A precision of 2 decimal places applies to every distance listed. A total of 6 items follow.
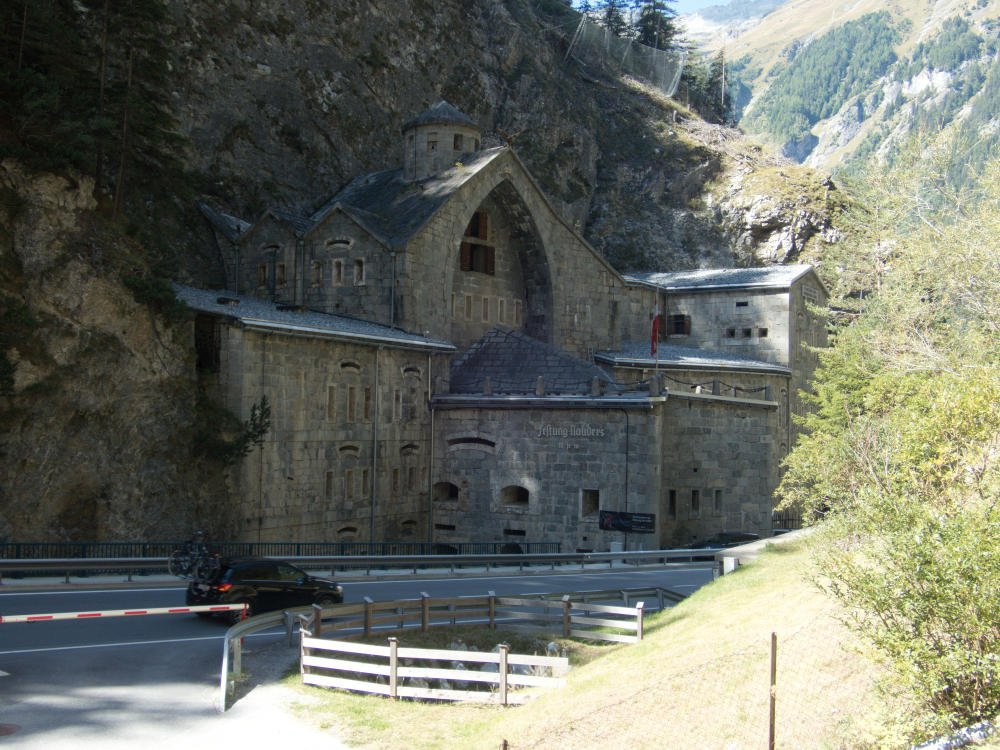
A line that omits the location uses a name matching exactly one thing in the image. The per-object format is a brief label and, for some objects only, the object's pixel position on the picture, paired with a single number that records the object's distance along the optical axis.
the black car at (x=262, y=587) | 17.94
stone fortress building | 29.03
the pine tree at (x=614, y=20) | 95.38
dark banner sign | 31.28
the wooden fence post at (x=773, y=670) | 10.30
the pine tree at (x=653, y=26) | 94.81
